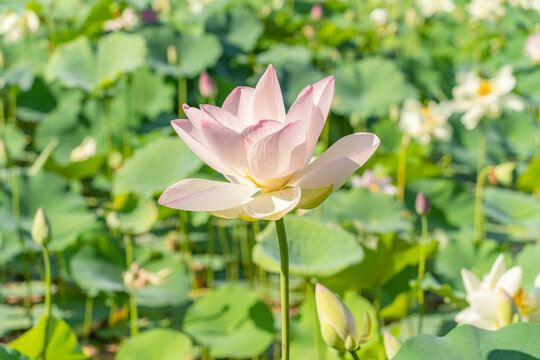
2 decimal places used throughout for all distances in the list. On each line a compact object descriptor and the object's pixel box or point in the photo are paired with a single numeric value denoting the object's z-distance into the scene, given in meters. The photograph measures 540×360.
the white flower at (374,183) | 4.53
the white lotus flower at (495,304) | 3.27
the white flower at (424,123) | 5.04
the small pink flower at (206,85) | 4.60
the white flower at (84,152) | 5.21
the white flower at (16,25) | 6.03
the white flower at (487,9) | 10.46
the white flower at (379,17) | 9.62
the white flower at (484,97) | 4.59
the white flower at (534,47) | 7.39
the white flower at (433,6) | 11.08
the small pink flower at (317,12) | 7.06
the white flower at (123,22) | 7.06
